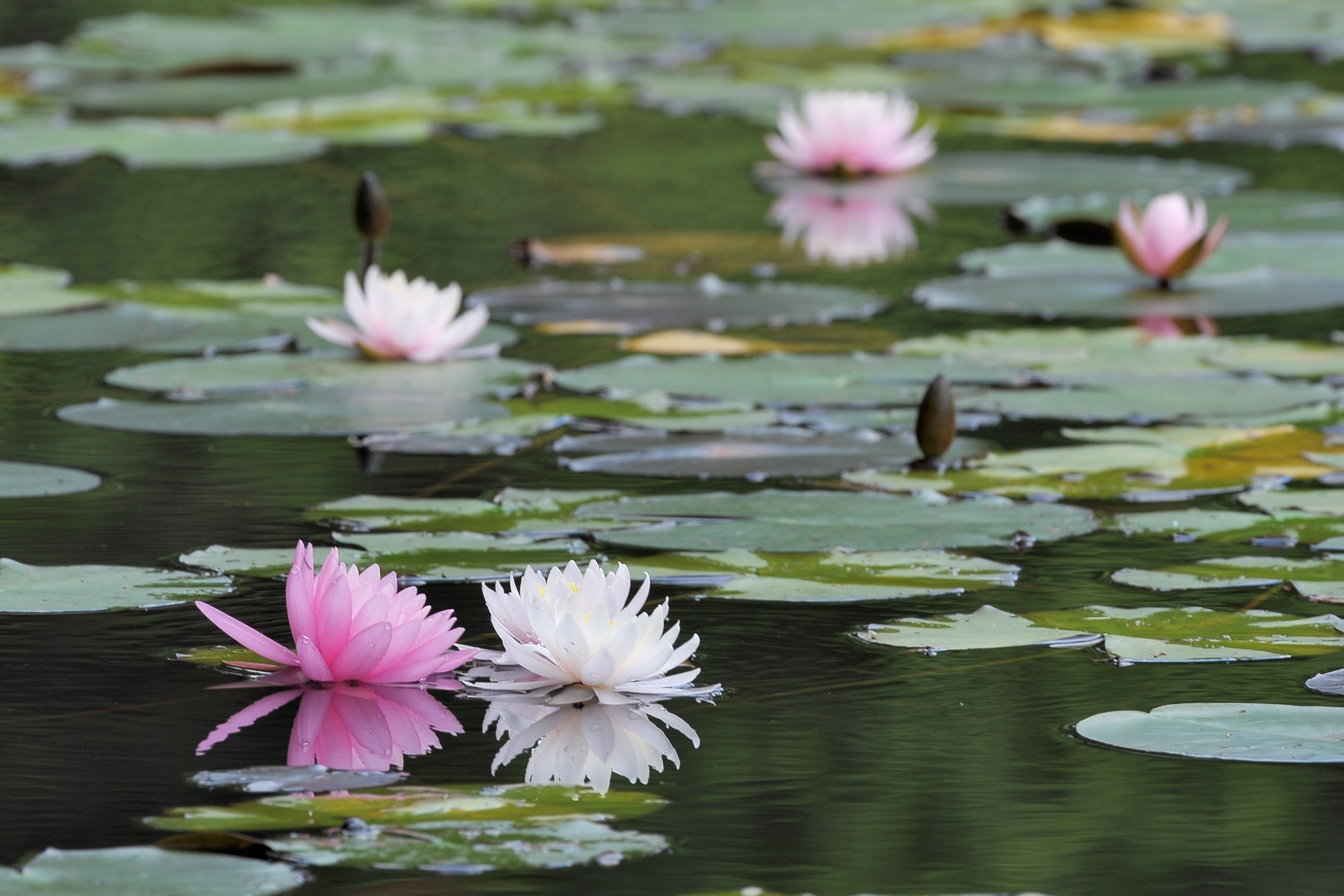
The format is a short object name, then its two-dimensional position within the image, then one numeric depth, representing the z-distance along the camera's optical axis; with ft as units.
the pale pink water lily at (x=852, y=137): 41.42
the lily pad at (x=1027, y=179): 40.16
